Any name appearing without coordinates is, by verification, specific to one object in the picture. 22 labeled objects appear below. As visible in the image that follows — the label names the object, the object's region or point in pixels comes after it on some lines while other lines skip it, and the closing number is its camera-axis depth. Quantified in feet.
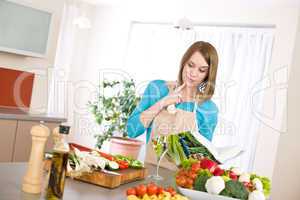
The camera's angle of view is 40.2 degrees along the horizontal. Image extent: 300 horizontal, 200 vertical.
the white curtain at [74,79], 18.61
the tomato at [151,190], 4.37
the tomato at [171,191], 4.52
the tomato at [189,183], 5.30
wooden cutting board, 5.37
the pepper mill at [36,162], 4.43
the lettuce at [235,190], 5.07
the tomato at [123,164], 6.11
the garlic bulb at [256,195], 5.04
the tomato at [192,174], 5.35
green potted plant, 17.78
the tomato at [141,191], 4.33
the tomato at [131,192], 4.30
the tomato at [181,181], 5.35
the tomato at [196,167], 5.44
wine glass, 6.84
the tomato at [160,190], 4.45
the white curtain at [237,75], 15.48
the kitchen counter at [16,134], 10.83
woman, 9.50
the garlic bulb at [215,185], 5.00
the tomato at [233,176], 5.51
